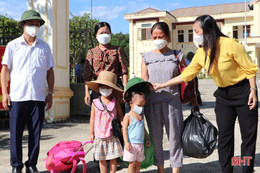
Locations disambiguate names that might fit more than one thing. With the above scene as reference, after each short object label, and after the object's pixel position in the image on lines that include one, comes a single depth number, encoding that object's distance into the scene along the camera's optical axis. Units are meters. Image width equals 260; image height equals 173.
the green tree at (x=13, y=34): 8.54
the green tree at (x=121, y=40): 63.06
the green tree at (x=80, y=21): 30.36
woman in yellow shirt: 3.10
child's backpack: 3.79
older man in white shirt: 3.83
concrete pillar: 8.44
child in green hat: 3.34
